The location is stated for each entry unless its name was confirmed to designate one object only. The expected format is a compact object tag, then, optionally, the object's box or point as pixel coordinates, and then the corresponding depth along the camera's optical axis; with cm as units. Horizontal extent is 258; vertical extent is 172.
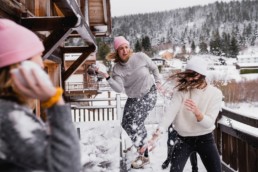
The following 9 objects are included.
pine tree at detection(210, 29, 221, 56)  14150
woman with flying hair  355
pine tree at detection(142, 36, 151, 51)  12771
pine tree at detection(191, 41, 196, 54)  15525
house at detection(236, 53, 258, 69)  11983
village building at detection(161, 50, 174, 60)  12126
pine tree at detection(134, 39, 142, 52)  11722
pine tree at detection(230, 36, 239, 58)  13900
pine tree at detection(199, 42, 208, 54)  14429
